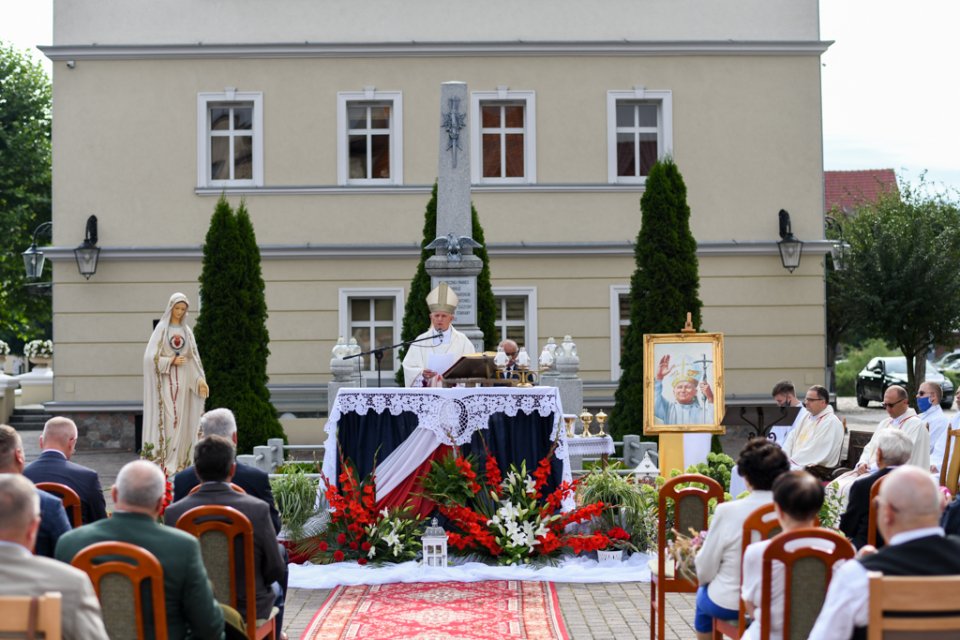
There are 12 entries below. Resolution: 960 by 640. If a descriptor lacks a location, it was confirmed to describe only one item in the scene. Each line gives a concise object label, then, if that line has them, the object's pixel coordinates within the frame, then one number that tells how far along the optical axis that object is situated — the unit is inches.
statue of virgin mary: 567.2
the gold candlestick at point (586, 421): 509.7
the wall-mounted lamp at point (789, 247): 828.6
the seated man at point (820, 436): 478.9
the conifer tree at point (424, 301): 724.0
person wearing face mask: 503.5
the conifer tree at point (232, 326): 714.2
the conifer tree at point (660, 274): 717.3
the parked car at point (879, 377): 1425.9
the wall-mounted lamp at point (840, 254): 959.6
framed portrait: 529.0
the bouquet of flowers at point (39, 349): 1214.9
